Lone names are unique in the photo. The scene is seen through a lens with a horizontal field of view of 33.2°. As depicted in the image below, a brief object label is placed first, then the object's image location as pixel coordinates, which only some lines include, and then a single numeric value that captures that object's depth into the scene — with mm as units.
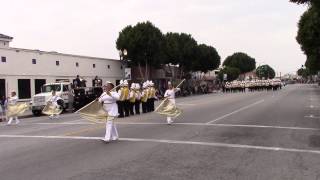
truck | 34812
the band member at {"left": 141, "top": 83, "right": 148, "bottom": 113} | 28234
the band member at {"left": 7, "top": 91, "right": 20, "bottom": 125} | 25672
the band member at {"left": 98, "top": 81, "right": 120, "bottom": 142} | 14836
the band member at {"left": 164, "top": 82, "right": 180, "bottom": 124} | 21250
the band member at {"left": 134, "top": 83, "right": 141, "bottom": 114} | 27562
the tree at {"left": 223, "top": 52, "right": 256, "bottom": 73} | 154250
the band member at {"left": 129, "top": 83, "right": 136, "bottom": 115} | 26856
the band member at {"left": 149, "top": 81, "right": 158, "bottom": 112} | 28908
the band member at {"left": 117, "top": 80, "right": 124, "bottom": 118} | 25805
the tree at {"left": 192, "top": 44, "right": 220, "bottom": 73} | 82750
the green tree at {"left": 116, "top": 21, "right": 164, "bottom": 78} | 60875
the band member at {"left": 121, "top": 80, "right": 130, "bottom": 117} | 25972
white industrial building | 41781
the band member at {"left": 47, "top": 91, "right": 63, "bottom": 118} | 27956
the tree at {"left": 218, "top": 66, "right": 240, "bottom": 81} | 127925
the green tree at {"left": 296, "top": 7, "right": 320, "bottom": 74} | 39094
